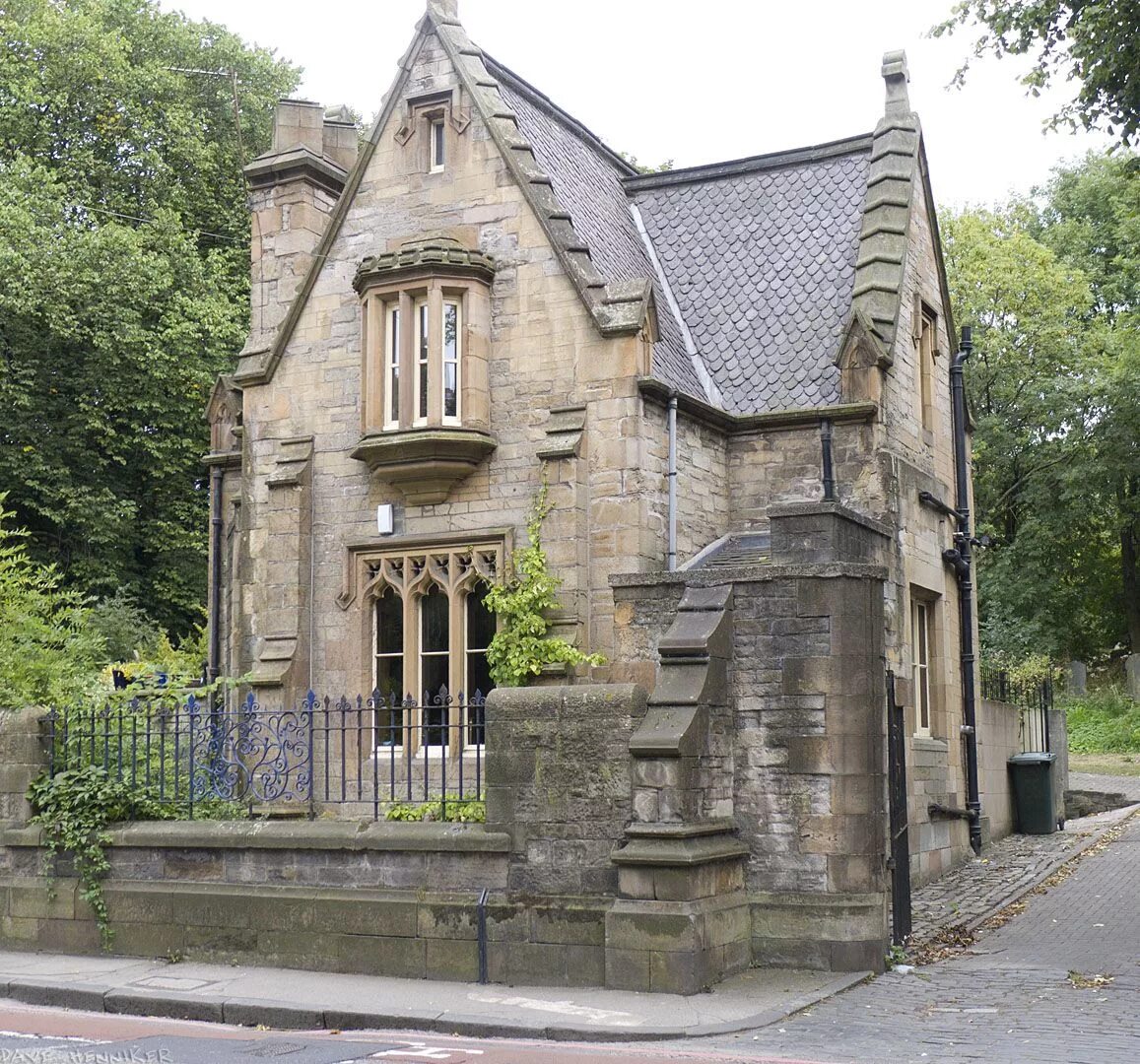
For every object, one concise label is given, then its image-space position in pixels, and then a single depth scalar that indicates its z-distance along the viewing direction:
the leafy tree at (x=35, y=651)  14.82
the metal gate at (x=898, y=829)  12.69
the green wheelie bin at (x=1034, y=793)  22.81
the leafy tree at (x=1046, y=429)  38.53
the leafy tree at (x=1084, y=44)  13.64
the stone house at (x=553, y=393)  16.22
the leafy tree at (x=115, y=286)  29.84
